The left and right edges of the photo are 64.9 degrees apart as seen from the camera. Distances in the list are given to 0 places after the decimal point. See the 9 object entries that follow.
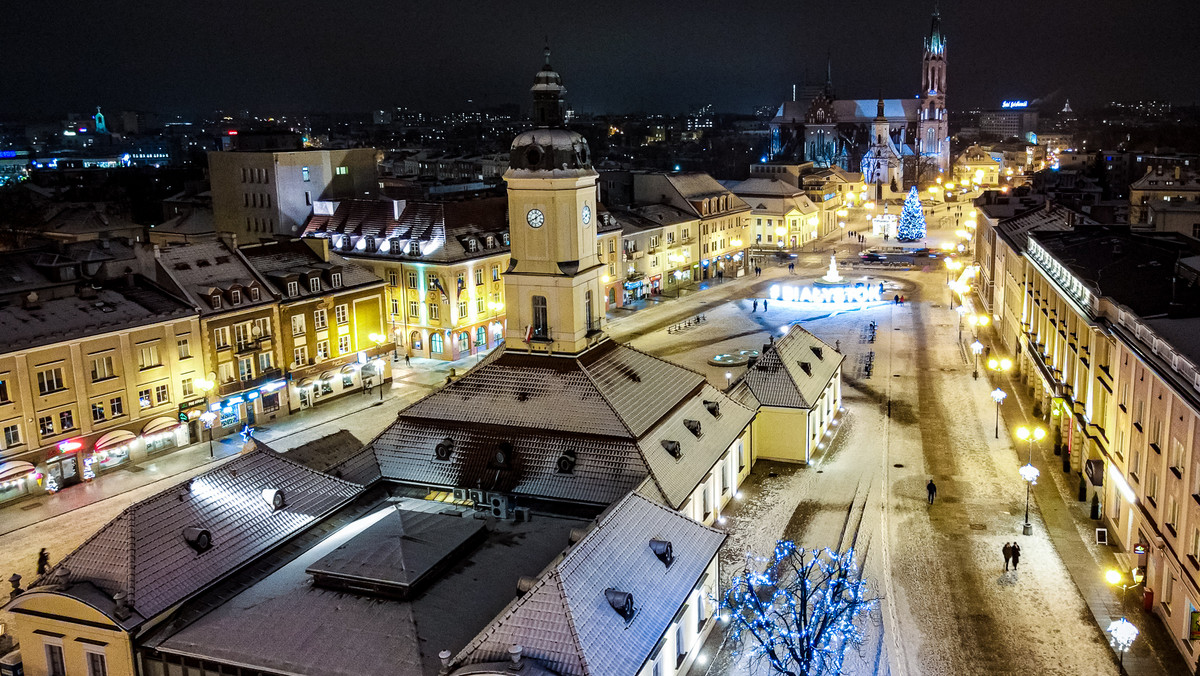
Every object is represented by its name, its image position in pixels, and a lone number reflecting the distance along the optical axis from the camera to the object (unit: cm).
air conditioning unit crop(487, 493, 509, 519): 3459
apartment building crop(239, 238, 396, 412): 6384
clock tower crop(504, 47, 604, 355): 4106
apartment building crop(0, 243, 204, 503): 4831
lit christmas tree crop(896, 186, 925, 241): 13525
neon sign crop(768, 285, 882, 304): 10012
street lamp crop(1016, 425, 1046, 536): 4081
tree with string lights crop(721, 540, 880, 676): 2691
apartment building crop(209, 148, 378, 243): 8819
